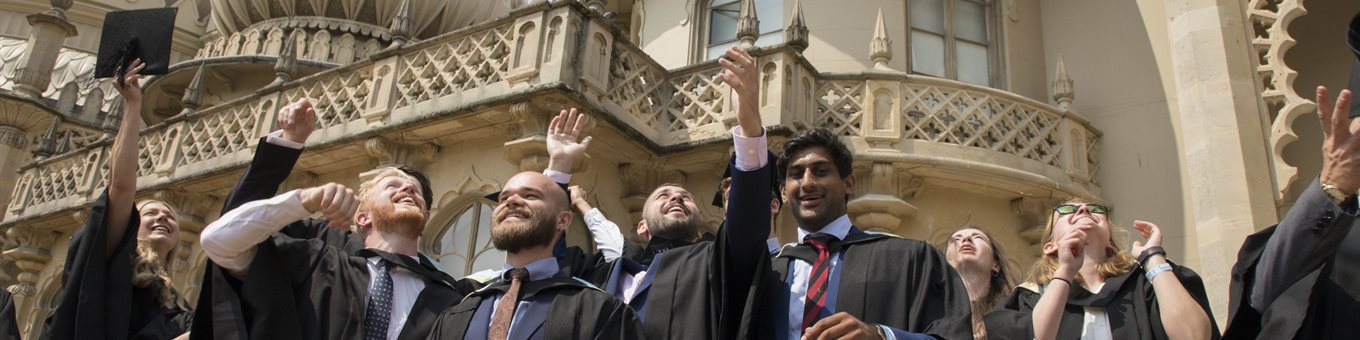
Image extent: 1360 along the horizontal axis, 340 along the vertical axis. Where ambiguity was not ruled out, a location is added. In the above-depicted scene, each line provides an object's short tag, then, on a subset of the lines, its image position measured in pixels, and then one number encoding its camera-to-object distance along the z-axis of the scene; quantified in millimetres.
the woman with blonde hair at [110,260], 3857
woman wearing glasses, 3660
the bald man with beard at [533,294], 3504
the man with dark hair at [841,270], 3441
